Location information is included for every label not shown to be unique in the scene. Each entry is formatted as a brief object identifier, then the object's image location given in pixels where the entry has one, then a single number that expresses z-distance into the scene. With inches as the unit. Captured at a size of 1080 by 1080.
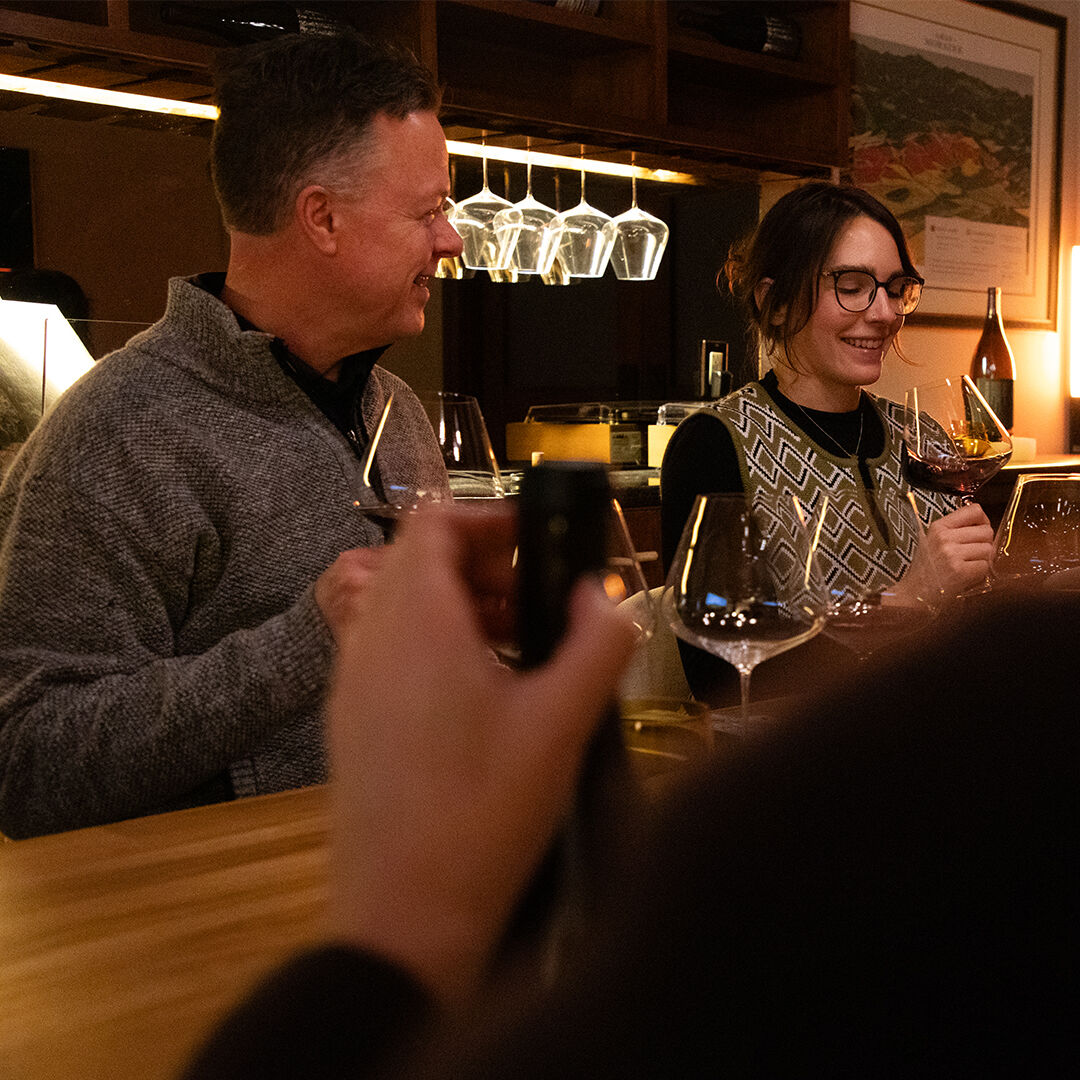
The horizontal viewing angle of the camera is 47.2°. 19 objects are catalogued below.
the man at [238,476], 45.3
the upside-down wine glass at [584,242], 122.1
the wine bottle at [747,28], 139.1
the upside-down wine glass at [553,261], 119.2
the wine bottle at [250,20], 95.3
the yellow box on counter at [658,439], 131.2
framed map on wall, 158.7
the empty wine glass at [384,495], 40.6
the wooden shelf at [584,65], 92.3
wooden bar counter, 23.0
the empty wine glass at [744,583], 35.4
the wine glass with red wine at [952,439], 60.1
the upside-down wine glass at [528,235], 116.5
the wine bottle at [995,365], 163.5
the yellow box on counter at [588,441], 132.0
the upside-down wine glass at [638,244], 127.6
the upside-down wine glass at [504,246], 116.3
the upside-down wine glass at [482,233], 114.7
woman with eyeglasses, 78.7
